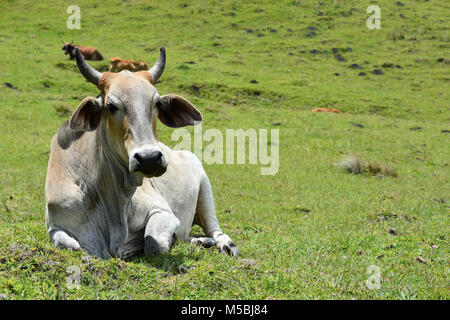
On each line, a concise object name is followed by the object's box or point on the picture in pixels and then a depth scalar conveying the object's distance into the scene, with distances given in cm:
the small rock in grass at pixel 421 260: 612
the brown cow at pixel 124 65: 2472
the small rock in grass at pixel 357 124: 2059
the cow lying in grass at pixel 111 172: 480
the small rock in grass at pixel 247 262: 479
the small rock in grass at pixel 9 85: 2211
